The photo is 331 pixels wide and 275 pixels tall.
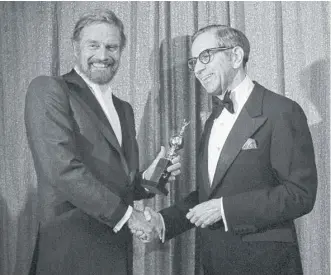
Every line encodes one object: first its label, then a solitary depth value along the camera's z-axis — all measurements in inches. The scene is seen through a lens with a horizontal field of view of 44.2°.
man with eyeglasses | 69.3
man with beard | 71.2
